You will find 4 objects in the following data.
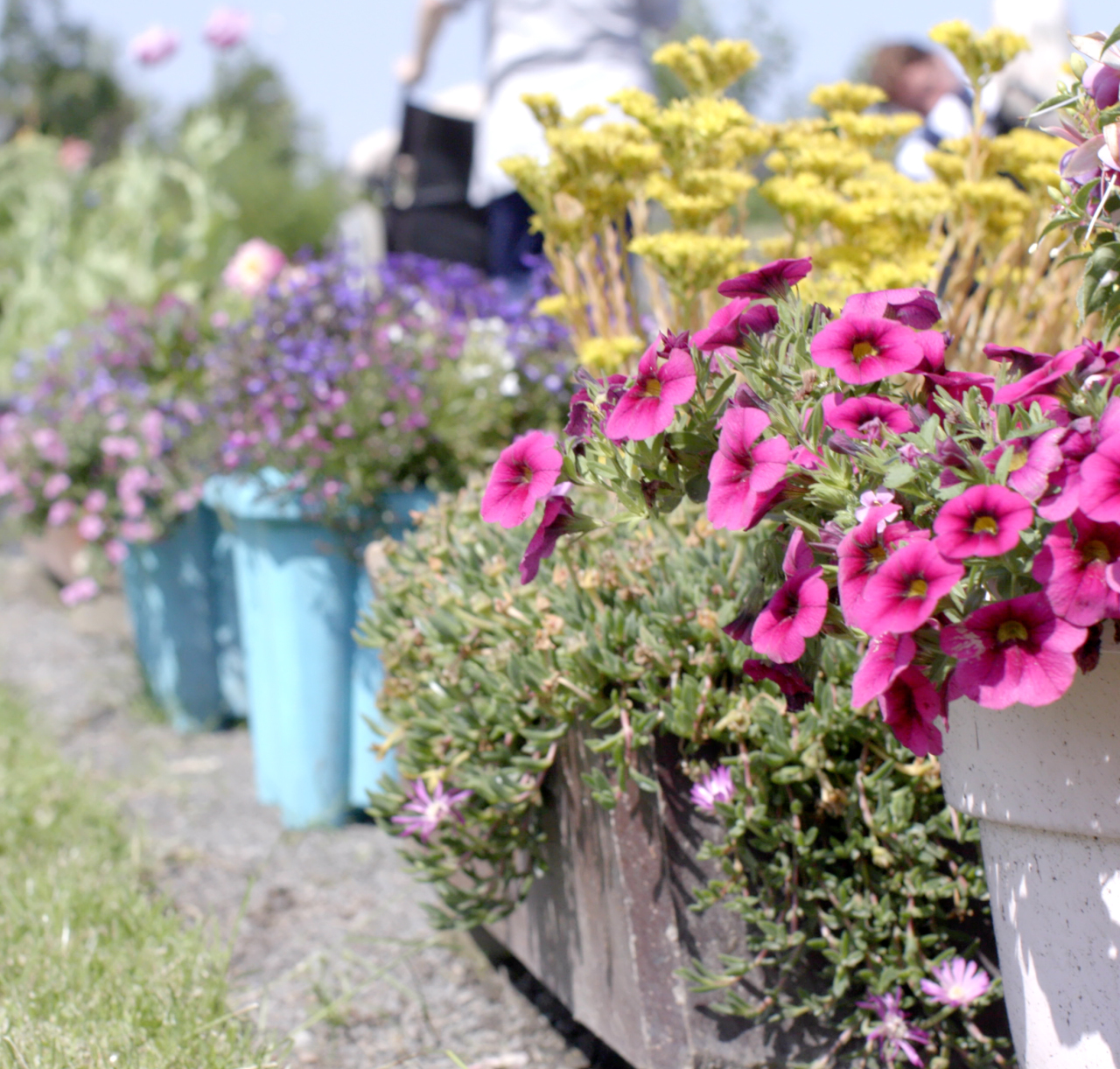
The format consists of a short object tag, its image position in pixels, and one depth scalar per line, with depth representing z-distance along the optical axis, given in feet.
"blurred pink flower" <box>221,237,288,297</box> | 13.18
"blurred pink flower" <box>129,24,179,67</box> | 16.84
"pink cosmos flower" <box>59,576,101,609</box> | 9.75
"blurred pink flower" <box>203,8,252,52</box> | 16.84
